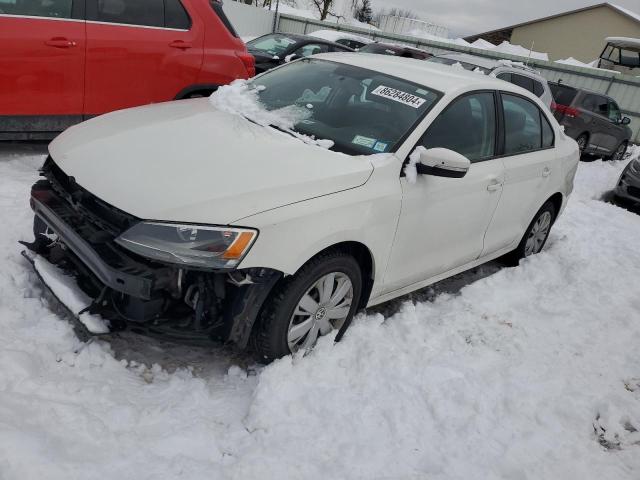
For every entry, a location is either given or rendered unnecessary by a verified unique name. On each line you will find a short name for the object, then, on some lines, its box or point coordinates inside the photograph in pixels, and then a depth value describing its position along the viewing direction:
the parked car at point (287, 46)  9.93
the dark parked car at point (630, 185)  8.15
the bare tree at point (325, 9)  37.22
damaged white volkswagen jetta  2.50
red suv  4.55
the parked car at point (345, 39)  14.79
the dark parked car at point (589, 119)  11.63
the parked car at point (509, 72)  9.59
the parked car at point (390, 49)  12.66
